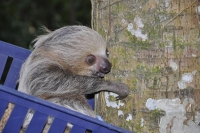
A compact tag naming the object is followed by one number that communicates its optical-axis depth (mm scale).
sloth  7395
